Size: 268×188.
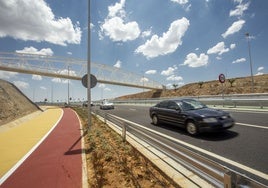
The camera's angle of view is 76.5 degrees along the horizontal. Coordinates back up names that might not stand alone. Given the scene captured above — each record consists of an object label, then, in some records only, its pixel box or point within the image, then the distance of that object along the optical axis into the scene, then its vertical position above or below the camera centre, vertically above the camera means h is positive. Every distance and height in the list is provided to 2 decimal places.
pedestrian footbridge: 50.73 +11.20
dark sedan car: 6.48 -0.58
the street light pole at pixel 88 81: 9.29 +1.37
